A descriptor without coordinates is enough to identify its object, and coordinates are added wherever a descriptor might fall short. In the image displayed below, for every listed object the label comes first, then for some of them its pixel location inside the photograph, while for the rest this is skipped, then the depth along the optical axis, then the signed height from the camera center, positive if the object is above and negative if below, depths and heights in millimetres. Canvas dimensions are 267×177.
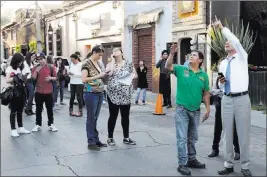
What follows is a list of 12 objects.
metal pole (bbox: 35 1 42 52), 25045 +2160
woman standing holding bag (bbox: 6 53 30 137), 7785 -574
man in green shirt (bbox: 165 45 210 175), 5160 -487
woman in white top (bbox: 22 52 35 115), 10359 -829
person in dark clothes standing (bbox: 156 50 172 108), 11594 -755
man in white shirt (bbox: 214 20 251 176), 4969 -473
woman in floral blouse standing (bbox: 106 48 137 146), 6641 -460
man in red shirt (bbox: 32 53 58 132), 8234 -615
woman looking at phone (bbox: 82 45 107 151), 6547 -516
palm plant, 11569 +676
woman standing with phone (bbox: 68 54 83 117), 10802 -565
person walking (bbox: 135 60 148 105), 13086 -667
